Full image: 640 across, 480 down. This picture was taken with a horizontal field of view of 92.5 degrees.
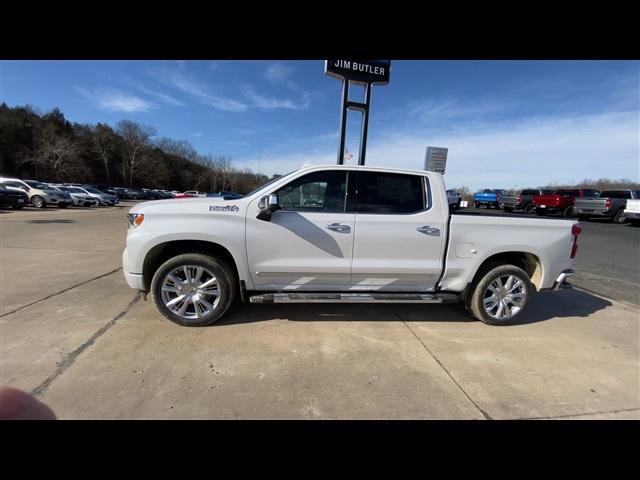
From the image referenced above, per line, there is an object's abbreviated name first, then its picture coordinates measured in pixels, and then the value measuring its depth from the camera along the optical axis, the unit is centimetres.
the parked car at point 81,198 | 2595
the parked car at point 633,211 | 1709
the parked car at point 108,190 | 4421
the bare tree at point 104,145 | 6396
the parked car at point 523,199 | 2383
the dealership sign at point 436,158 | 1202
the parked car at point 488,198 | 3284
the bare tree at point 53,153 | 4872
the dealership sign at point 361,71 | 1198
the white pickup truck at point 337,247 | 355
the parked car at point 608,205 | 1872
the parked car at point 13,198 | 1808
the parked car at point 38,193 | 2109
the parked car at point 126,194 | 4936
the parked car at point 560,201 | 2039
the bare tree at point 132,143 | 6975
